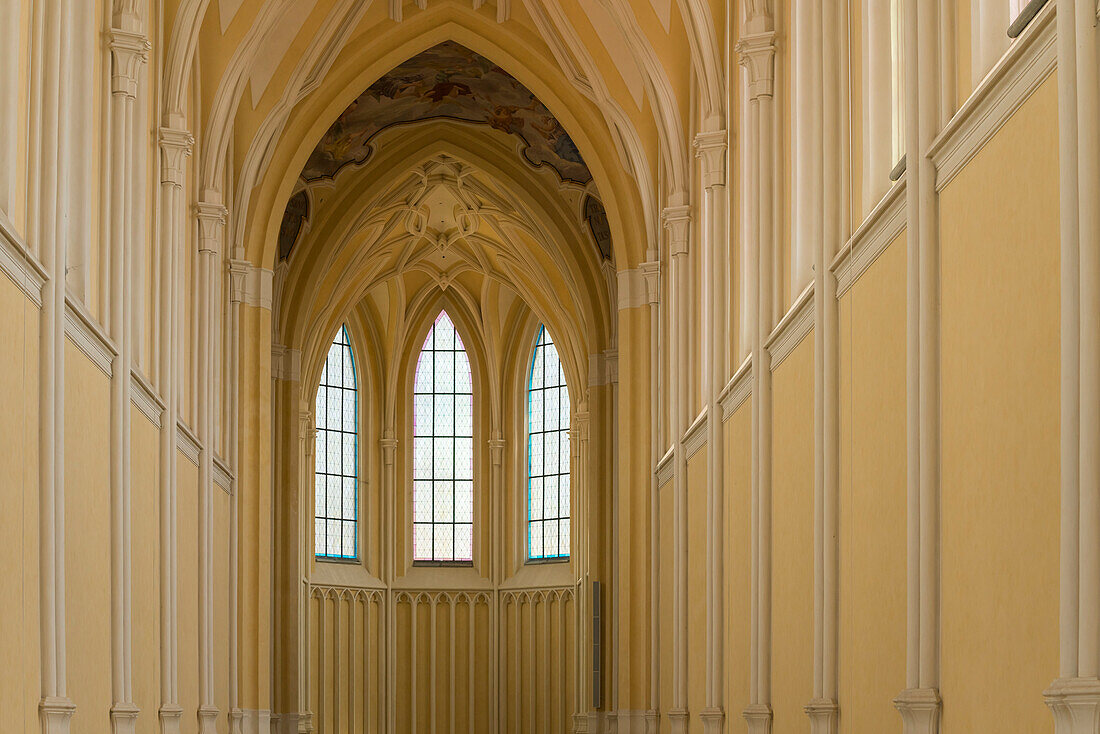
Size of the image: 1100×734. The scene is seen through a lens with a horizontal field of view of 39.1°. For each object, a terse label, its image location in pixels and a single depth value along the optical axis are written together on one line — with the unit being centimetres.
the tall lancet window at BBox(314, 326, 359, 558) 3312
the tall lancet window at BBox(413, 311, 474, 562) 3475
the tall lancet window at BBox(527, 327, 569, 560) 3400
